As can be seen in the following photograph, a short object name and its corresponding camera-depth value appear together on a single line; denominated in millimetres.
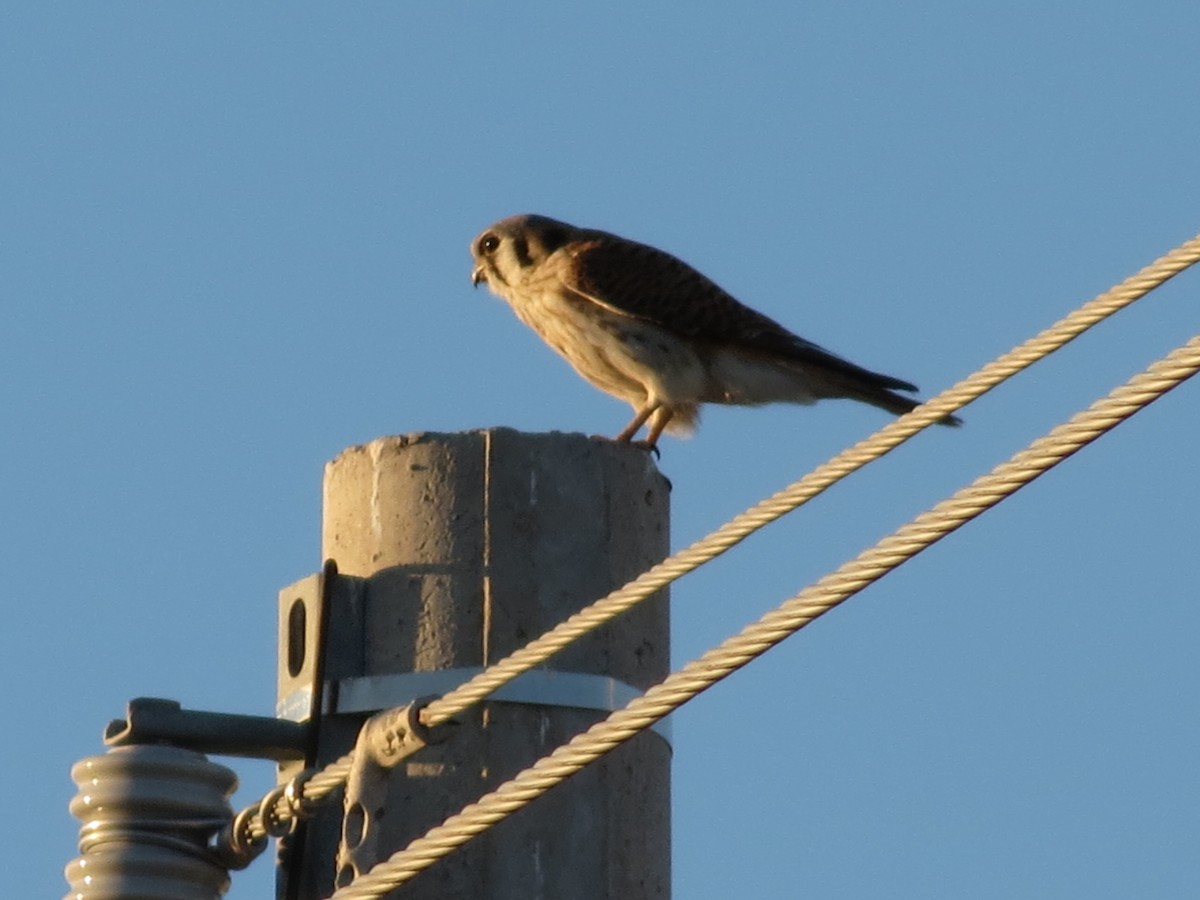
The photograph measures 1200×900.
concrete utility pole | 8492
